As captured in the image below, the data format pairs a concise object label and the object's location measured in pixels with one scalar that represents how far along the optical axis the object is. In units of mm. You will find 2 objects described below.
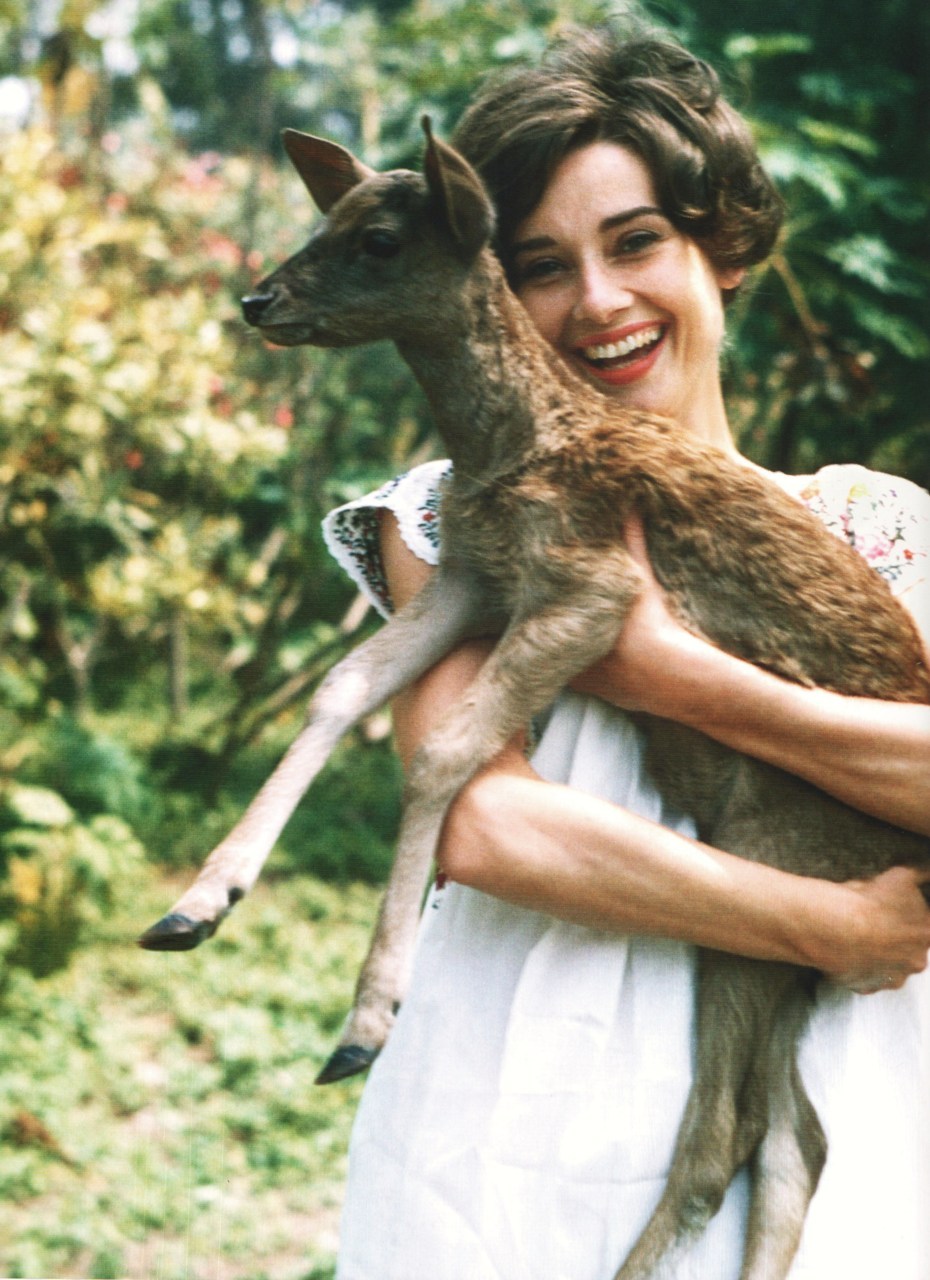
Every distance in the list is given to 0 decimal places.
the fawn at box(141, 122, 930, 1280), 1231
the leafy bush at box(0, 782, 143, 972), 2496
